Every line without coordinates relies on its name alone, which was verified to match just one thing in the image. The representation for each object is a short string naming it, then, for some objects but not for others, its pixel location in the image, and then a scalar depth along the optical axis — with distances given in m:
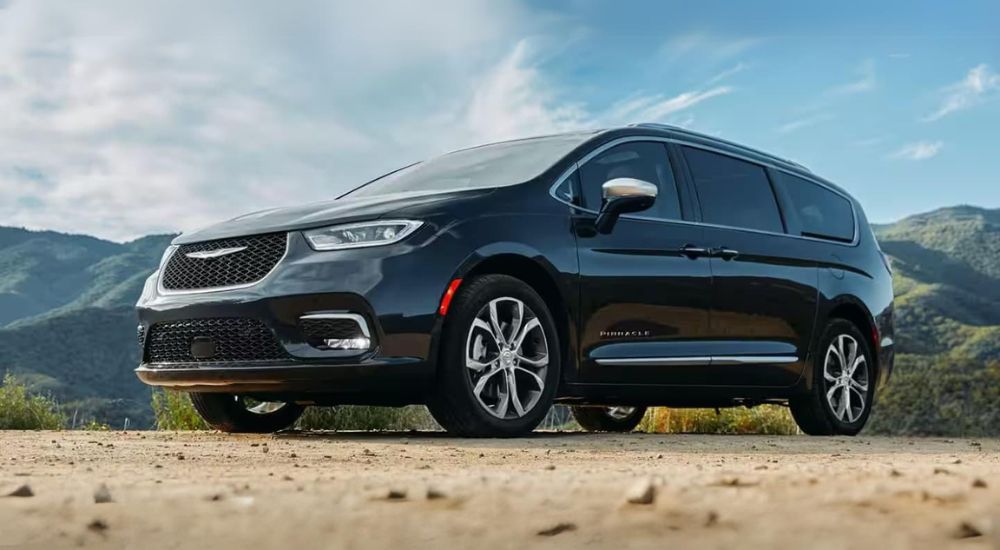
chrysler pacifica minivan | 5.88
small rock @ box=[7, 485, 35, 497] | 2.79
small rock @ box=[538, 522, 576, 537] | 2.44
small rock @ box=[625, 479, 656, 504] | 2.66
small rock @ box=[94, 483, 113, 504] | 2.70
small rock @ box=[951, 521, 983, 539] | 2.41
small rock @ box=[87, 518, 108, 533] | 2.45
